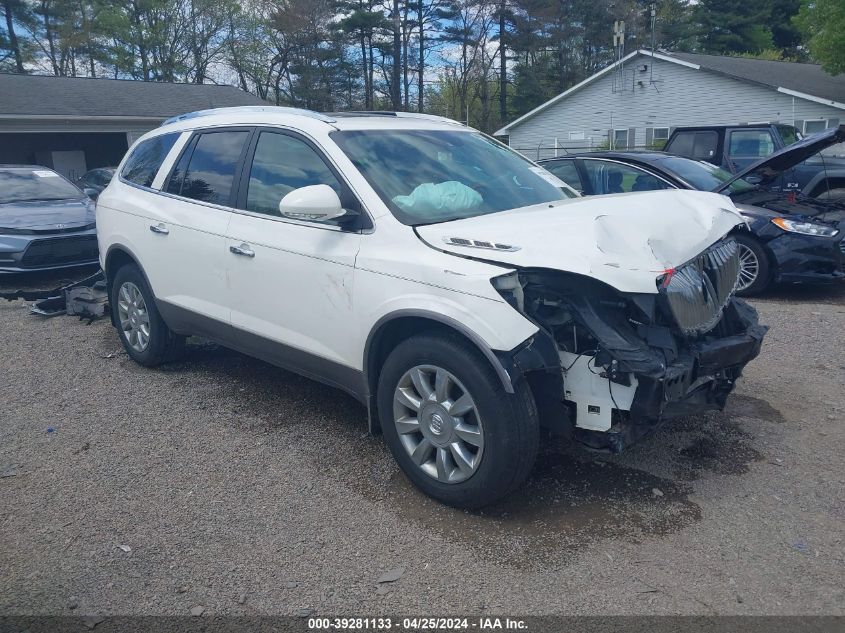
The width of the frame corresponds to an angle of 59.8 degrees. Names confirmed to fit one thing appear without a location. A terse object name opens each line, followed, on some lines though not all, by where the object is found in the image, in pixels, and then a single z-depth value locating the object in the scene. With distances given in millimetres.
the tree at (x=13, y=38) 40719
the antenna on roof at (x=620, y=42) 28678
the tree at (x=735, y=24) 46125
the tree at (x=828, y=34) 24609
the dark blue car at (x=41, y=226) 9039
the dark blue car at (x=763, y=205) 7527
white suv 3334
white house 26656
